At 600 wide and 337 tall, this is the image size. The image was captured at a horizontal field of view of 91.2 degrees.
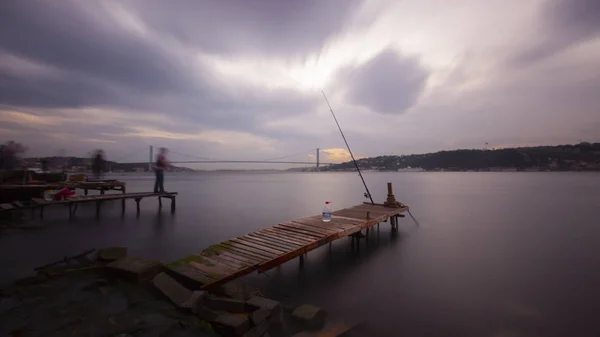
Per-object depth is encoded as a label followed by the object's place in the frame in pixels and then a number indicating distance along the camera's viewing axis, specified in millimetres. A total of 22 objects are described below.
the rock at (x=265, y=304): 4577
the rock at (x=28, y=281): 5492
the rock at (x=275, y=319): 4574
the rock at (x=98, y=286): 5156
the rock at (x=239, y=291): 5254
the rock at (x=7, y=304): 4547
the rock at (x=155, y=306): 4645
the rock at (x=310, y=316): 4891
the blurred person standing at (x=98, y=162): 24406
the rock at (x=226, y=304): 4562
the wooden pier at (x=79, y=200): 11170
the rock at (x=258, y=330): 4051
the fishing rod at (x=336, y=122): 14793
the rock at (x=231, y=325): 4000
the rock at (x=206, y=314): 4316
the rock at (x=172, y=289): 4758
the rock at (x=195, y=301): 4492
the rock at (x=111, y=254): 6301
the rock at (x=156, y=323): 4098
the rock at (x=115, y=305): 4547
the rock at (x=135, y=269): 5363
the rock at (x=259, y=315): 4227
